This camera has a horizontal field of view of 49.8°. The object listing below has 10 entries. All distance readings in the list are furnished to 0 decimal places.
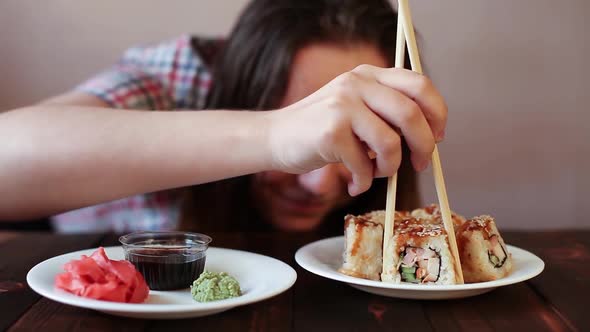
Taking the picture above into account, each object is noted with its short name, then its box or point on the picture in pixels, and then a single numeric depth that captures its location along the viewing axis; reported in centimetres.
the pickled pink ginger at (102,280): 73
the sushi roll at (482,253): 87
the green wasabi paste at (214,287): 78
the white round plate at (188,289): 69
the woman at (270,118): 82
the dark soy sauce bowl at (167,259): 85
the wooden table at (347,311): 73
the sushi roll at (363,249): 90
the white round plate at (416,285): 79
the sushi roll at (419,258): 85
